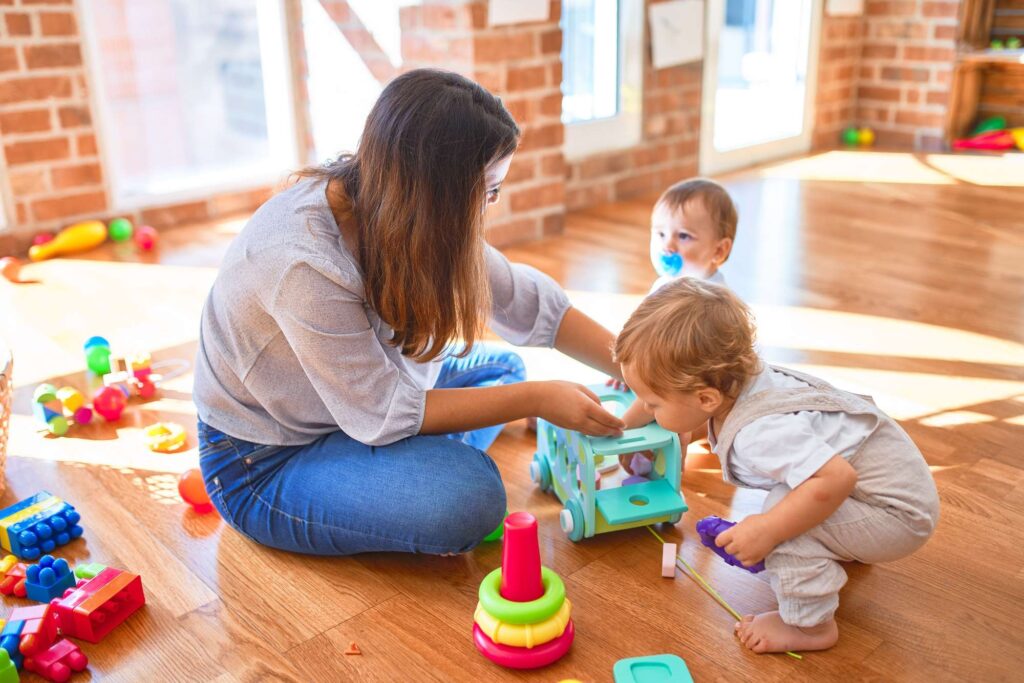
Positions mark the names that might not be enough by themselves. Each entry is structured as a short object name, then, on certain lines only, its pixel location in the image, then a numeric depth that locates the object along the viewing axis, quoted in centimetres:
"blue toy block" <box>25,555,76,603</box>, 130
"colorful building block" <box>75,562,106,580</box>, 134
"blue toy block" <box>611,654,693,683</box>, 114
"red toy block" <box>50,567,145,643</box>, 123
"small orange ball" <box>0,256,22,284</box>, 263
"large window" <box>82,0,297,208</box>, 305
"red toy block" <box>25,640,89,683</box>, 116
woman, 120
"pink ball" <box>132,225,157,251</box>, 287
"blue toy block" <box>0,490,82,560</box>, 141
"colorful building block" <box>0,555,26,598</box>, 133
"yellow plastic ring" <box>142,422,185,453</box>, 173
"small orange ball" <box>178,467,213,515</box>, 152
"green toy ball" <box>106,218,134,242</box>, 296
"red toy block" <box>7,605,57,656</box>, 118
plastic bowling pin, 279
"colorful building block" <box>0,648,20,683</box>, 113
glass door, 387
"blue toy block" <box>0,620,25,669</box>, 118
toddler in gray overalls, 117
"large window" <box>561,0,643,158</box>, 330
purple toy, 128
